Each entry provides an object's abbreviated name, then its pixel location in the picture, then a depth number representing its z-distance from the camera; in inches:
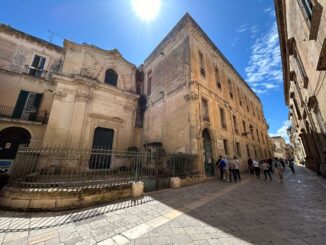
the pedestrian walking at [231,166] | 363.3
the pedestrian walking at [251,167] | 483.2
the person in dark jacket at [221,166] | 362.6
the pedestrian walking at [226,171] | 354.1
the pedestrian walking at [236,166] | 362.6
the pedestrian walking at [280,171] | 349.1
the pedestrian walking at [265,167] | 385.4
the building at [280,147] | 1814.7
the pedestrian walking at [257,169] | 416.5
